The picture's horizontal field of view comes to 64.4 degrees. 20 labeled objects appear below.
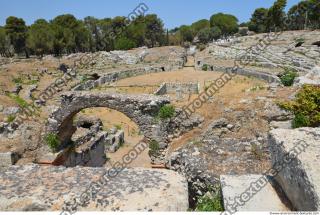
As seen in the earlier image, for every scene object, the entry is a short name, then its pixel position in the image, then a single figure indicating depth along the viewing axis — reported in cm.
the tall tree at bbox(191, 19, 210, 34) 7711
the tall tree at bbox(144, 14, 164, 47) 6154
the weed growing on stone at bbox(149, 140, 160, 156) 1057
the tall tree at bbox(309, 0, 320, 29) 5241
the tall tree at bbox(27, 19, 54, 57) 4365
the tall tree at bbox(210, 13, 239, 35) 7085
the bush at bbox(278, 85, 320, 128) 889
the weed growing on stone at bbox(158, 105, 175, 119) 1029
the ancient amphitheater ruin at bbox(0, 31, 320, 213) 432
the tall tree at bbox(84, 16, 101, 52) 5439
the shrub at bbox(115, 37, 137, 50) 4871
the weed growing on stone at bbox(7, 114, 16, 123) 1140
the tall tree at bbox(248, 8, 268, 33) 6508
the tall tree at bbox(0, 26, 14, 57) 4768
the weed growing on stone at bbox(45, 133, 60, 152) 1067
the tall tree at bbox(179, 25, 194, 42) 7366
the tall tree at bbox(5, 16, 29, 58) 4823
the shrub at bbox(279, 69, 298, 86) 1991
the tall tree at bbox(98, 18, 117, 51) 5546
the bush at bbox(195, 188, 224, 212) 513
